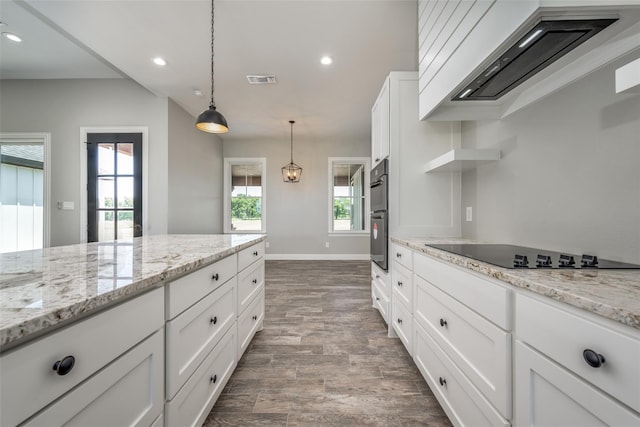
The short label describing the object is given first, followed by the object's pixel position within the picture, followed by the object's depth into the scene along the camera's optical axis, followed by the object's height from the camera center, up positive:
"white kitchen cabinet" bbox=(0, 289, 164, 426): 0.45 -0.32
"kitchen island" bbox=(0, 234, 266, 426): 0.48 -0.32
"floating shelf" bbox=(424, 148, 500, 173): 1.73 +0.39
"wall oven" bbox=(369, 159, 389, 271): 2.25 +0.00
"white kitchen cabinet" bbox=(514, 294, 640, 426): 0.52 -0.37
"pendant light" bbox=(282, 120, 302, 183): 5.17 +0.89
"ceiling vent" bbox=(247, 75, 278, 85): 3.19 +1.73
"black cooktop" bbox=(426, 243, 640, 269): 0.90 -0.19
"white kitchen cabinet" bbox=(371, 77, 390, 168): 2.31 +0.85
